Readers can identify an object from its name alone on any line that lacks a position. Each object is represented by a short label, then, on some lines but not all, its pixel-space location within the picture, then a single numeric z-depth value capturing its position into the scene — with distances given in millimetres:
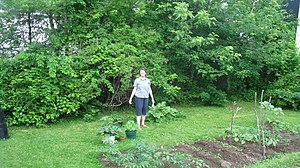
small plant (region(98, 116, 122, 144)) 5035
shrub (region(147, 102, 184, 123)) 6906
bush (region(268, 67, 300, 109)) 9219
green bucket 5404
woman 6211
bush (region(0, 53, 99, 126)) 6223
